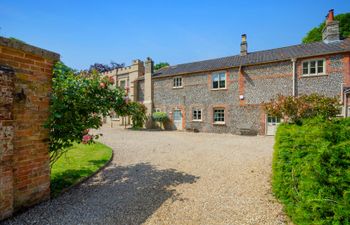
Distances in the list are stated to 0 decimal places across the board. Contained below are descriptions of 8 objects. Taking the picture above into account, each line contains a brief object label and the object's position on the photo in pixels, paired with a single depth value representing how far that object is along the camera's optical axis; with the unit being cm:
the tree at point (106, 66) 4500
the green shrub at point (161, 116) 2203
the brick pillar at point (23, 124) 317
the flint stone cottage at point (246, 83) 1450
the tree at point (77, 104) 404
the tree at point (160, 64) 5112
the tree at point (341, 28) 2964
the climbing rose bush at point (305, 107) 902
